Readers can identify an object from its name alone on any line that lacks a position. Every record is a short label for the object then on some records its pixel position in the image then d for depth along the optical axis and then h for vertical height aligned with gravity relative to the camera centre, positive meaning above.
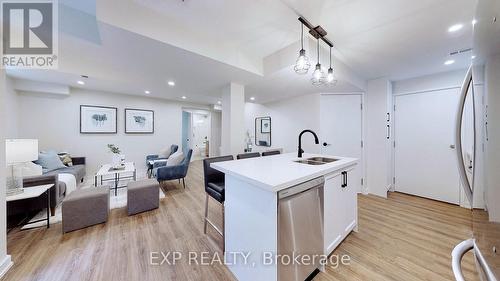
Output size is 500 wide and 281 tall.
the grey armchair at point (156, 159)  4.34 -0.54
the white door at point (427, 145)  3.03 -0.10
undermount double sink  2.06 -0.25
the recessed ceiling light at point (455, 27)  1.79 +1.21
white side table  1.87 -0.61
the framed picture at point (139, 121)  5.08 +0.61
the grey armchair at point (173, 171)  3.51 -0.66
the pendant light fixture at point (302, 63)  1.69 +0.78
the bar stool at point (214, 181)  1.79 -0.49
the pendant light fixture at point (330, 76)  2.09 +0.80
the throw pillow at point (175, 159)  3.75 -0.41
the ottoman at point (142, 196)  2.58 -0.87
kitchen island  1.17 -0.57
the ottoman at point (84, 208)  2.08 -0.87
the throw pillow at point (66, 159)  3.84 -0.43
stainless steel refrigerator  0.52 -0.01
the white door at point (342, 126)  3.68 +0.32
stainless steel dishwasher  1.17 -0.67
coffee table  3.30 -0.62
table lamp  1.95 -0.20
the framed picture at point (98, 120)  4.43 +0.57
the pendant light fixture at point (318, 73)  1.91 +0.76
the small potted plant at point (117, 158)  3.70 -0.39
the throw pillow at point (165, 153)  5.18 -0.38
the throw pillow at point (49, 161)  3.33 -0.42
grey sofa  2.20 -0.81
